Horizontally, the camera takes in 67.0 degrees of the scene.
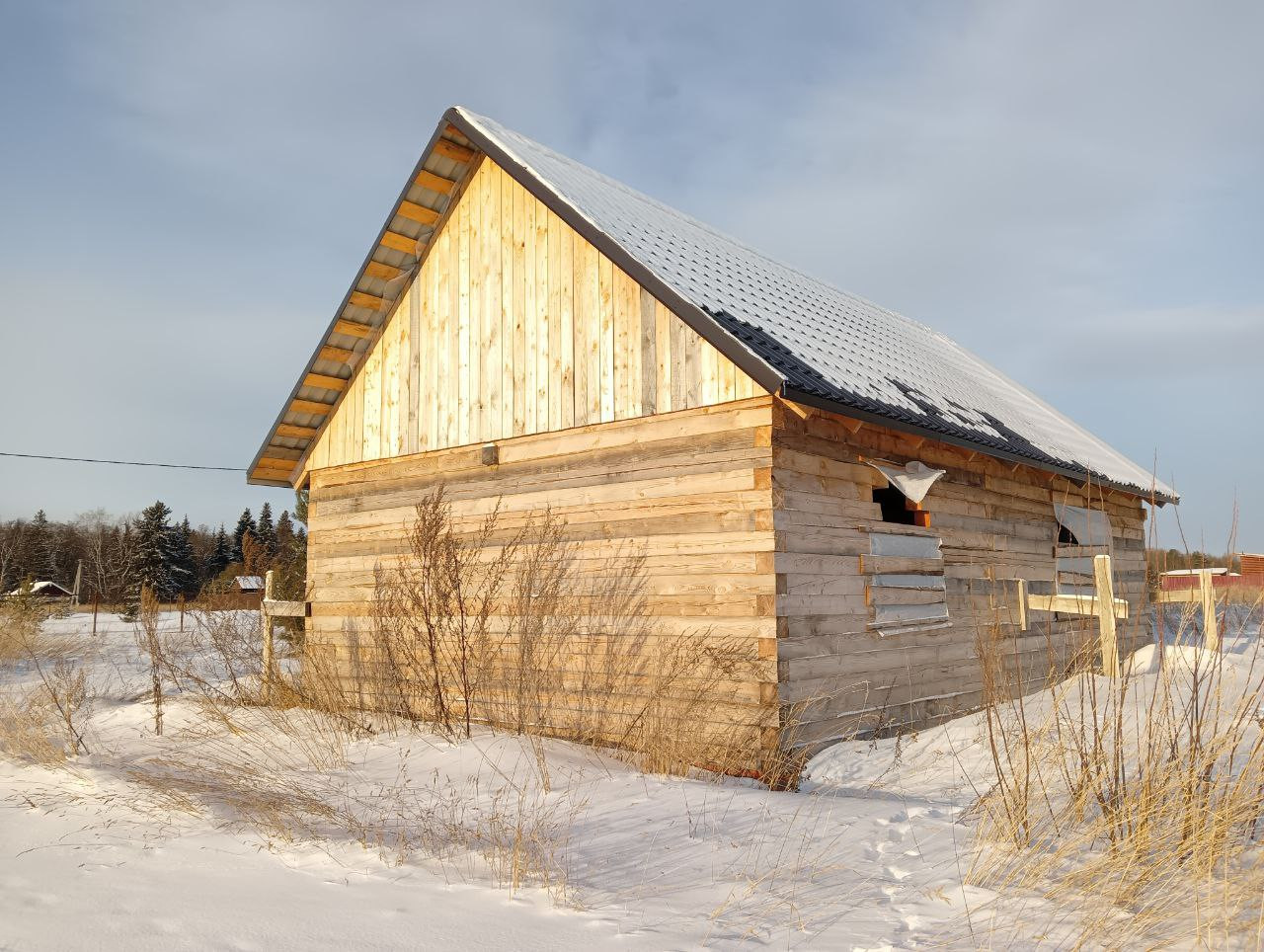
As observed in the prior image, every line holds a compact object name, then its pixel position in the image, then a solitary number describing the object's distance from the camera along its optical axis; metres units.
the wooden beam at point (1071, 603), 9.11
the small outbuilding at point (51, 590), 53.63
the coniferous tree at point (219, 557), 64.69
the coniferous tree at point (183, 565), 53.77
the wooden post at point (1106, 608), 8.98
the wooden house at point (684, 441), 8.38
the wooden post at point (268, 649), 11.35
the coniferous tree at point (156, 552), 50.75
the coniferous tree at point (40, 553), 63.34
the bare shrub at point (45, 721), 8.15
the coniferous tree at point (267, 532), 68.25
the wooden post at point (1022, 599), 11.40
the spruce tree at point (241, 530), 68.69
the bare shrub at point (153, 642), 9.95
